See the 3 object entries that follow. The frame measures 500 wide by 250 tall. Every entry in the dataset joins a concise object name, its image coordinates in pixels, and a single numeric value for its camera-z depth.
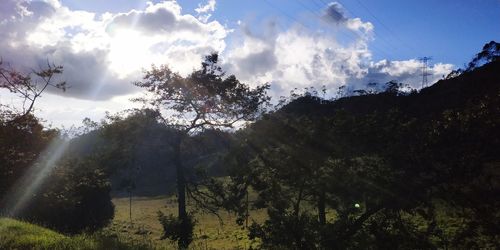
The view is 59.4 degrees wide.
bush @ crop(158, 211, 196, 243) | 22.84
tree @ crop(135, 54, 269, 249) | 23.89
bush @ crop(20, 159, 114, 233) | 28.52
